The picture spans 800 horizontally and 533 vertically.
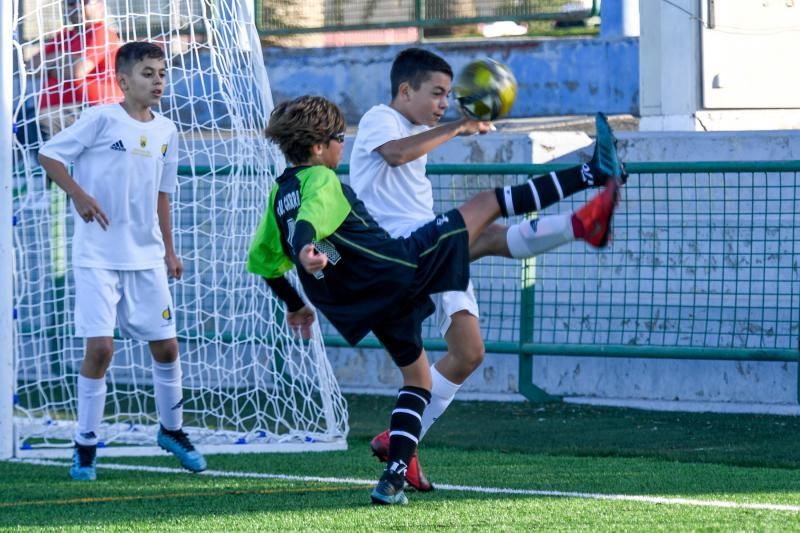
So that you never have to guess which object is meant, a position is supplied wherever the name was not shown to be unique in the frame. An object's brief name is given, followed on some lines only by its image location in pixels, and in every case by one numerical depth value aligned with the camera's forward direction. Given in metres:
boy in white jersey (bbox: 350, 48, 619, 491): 11.79
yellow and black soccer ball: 11.47
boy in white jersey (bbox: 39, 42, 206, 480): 13.51
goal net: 15.77
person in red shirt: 16.56
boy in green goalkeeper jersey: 10.70
